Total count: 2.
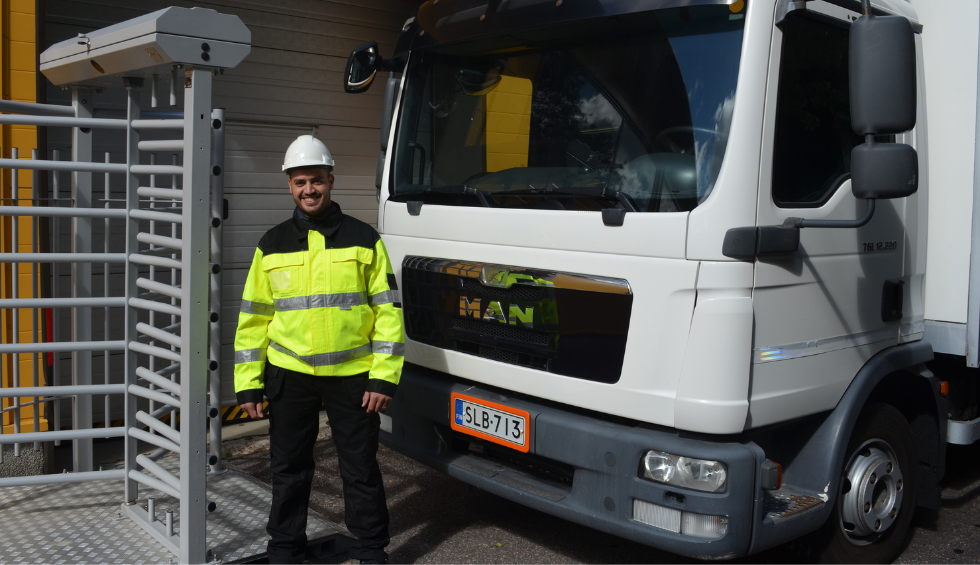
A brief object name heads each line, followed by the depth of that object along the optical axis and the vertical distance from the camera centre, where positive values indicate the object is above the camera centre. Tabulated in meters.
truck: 3.13 -0.11
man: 3.57 -0.51
